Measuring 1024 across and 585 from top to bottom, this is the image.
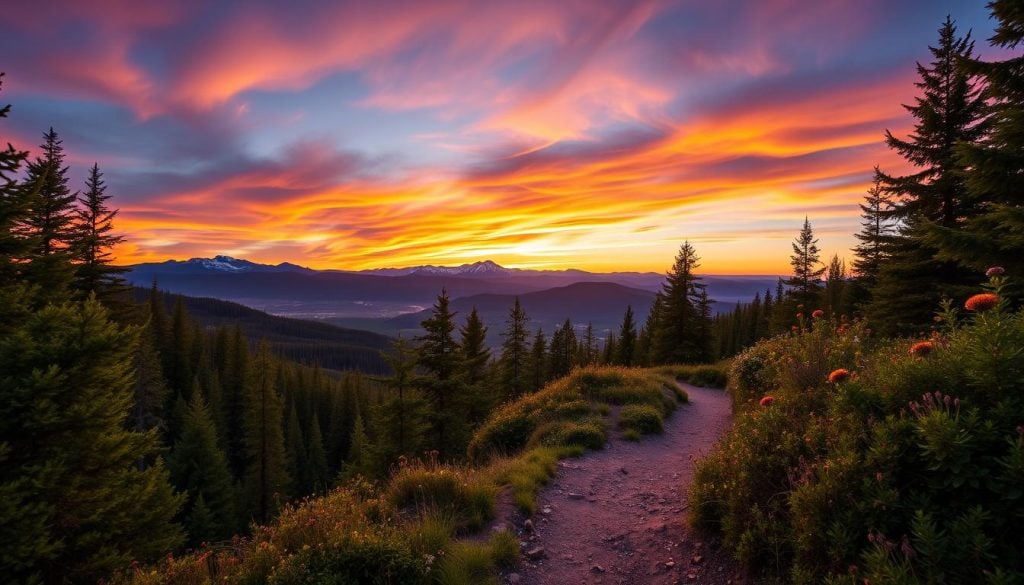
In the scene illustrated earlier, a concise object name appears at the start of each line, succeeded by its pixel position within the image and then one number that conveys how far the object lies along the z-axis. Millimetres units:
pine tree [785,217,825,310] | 35312
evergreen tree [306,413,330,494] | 50628
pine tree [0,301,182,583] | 5801
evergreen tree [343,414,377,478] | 26734
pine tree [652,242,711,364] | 33500
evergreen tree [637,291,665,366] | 44122
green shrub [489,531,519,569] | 5145
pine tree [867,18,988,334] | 14070
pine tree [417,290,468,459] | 22500
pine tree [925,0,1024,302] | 7371
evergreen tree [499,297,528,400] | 35938
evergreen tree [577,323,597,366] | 54172
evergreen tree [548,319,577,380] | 46906
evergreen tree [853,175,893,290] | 25062
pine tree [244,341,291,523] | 34406
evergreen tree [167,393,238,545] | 30500
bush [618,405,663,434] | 11383
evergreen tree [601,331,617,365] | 52325
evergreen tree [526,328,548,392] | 41506
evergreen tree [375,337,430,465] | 21953
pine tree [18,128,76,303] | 9336
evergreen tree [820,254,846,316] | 37469
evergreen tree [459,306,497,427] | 25328
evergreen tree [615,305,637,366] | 46312
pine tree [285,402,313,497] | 48750
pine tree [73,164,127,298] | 18484
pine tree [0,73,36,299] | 8062
